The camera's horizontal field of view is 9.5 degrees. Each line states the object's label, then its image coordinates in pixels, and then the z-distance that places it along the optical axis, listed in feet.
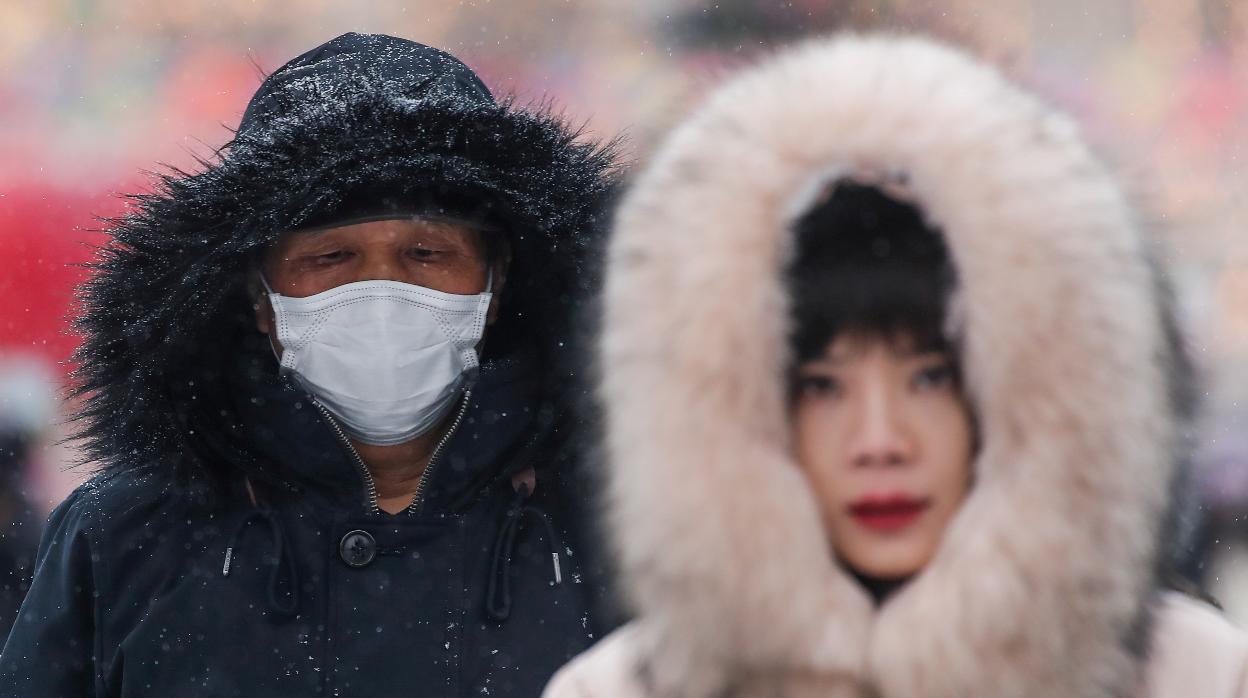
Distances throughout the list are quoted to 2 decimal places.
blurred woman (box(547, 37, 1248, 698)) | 15.62
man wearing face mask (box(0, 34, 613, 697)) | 16.92
